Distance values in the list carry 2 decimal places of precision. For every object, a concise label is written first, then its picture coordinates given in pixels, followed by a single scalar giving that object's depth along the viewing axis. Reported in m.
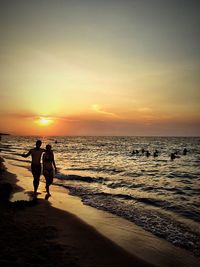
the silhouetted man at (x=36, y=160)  10.76
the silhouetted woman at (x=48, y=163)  11.13
